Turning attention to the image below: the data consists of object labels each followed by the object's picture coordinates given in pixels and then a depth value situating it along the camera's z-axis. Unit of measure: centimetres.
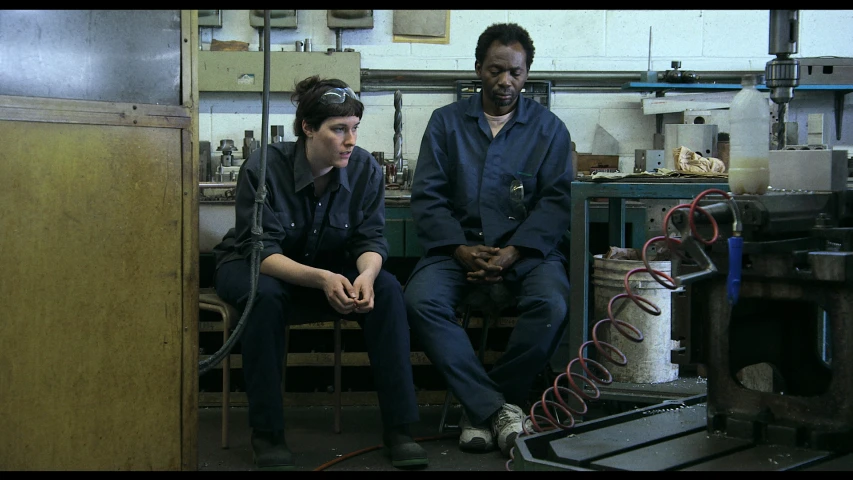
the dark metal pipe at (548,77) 392
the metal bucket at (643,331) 274
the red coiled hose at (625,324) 141
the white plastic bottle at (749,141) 175
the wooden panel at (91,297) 188
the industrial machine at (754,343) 139
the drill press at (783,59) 172
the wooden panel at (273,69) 377
